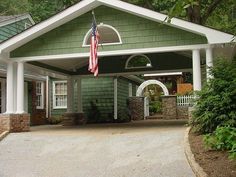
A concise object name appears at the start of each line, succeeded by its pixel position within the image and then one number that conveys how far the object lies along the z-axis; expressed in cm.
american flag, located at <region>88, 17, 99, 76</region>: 1570
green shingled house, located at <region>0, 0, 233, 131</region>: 1567
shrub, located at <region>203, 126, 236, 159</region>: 952
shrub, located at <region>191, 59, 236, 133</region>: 1139
